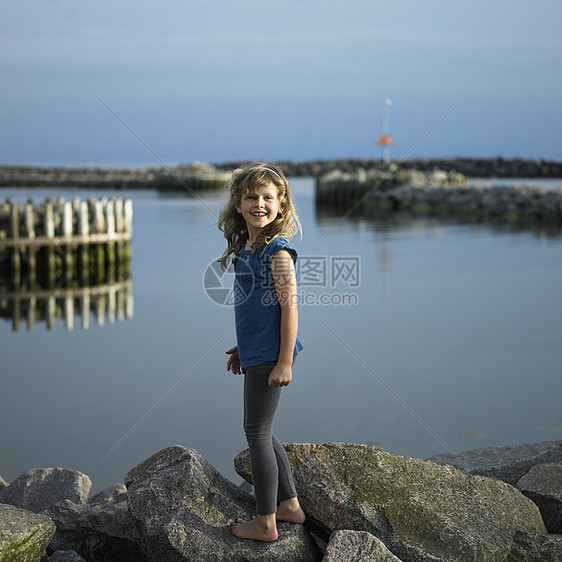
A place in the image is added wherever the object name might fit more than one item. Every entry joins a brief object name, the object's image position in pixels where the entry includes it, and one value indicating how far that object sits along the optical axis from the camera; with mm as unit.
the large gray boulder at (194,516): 3275
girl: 3064
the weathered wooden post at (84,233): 16125
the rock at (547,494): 3881
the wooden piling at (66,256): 14102
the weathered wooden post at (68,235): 15719
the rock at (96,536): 3893
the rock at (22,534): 3154
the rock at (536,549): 3285
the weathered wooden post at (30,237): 15414
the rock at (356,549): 3049
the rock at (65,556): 3646
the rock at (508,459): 4383
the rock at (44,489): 4648
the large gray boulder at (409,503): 3277
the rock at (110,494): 4877
